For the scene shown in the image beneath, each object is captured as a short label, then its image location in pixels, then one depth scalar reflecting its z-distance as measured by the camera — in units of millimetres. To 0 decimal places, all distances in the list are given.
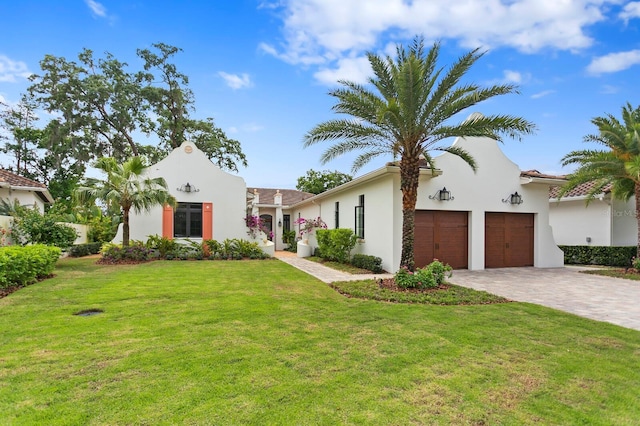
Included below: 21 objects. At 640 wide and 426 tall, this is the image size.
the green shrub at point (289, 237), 25091
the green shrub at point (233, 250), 16500
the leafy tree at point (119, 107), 23844
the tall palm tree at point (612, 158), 12415
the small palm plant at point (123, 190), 13656
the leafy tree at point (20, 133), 27234
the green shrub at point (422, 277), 8673
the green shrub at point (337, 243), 14141
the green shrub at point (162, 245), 15727
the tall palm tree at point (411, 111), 8914
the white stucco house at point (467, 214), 12547
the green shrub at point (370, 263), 12516
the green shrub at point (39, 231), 11961
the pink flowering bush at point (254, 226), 18031
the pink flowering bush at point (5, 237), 11549
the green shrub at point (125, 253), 14203
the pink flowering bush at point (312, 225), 18991
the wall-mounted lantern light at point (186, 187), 17422
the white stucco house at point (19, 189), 14267
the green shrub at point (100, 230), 19641
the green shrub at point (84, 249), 16547
